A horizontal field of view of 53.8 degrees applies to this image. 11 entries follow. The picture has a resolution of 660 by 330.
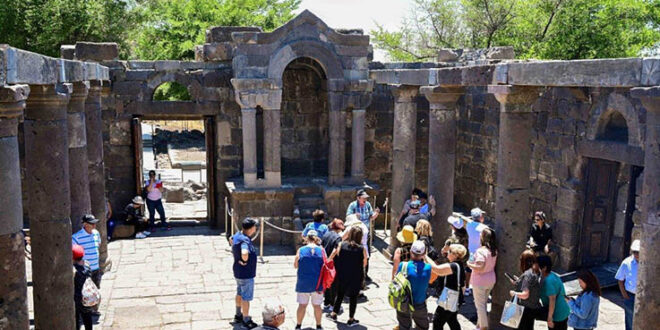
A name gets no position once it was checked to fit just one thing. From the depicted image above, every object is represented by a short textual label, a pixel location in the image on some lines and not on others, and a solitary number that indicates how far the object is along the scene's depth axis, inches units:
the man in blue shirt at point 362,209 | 447.8
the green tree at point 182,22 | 1109.1
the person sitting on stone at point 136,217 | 573.6
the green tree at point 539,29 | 720.3
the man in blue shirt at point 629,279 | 317.4
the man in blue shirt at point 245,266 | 350.9
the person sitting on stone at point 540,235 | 425.4
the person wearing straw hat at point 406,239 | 363.6
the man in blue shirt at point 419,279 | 309.4
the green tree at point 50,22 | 963.3
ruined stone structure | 257.9
